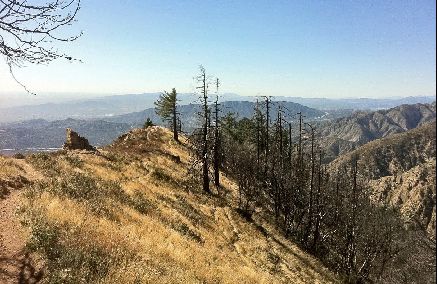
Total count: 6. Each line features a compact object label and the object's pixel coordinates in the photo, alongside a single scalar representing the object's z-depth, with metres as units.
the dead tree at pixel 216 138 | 40.11
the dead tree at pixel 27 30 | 6.17
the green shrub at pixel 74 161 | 28.98
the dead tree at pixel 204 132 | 39.06
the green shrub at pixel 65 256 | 9.06
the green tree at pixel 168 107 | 63.81
